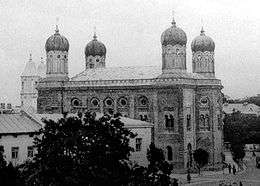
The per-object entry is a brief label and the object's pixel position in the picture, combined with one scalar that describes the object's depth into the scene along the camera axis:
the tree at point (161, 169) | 37.25
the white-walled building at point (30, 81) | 142.75
